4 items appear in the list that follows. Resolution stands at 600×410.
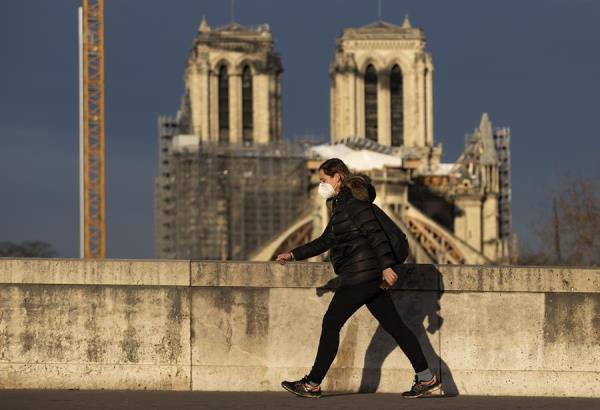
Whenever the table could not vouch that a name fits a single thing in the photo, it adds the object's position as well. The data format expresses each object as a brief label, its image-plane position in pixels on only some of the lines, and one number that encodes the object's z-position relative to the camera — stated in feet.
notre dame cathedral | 374.63
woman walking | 35.45
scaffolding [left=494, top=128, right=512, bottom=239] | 475.72
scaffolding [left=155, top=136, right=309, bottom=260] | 373.20
